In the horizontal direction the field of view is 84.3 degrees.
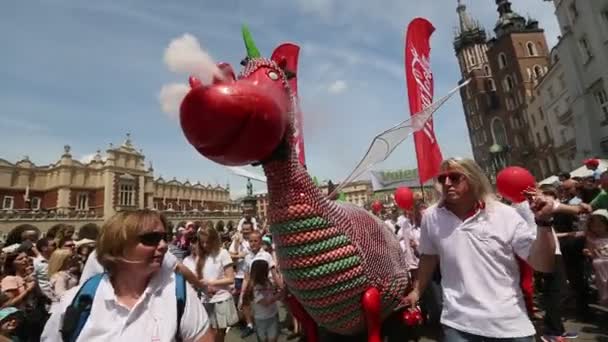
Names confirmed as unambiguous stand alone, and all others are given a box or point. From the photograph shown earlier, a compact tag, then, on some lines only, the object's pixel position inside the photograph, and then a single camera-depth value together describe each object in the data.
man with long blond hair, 1.64
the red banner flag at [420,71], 5.96
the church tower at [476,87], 49.50
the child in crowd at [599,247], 3.86
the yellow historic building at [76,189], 29.14
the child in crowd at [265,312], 3.70
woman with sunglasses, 1.33
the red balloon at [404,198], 5.30
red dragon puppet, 1.51
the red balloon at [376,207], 8.52
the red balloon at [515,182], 2.29
